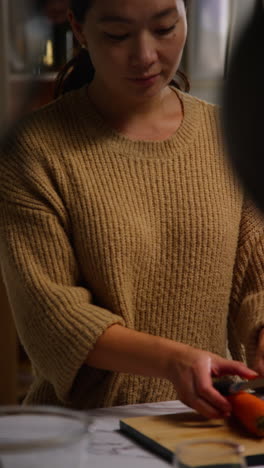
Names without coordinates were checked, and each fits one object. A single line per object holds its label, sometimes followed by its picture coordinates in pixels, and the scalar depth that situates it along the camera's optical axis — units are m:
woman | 1.73
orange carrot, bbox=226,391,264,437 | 1.51
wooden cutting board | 1.49
